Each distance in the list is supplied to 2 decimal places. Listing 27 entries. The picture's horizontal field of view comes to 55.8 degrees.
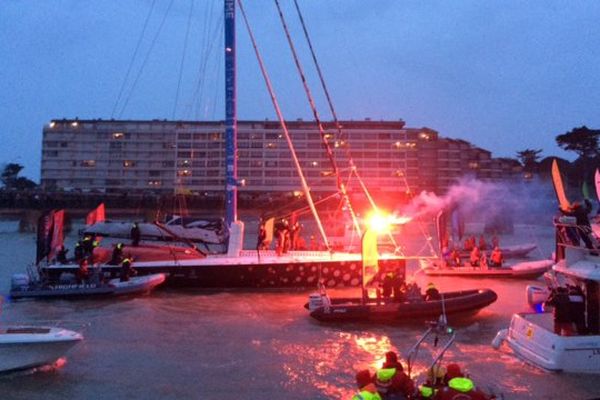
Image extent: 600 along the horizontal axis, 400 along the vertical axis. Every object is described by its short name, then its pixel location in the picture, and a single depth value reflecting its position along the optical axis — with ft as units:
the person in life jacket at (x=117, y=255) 81.41
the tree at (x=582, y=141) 329.93
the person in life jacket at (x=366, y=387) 24.07
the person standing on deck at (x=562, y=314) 42.88
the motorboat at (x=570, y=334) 41.29
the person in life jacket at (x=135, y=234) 97.52
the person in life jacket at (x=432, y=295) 60.75
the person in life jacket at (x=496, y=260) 94.07
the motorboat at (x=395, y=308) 58.54
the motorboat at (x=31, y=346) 40.73
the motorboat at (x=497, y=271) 91.50
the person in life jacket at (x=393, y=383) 27.89
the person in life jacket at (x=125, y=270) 77.20
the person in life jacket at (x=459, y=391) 26.25
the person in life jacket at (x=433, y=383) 27.81
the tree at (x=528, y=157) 412.48
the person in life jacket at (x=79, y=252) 82.94
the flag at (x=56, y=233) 80.18
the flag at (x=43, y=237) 78.95
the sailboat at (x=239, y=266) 77.97
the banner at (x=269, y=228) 85.87
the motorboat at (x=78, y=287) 74.43
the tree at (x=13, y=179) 483.51
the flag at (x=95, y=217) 103.76
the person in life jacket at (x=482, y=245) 116.97
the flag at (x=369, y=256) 59.98
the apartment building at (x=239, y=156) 340.18
